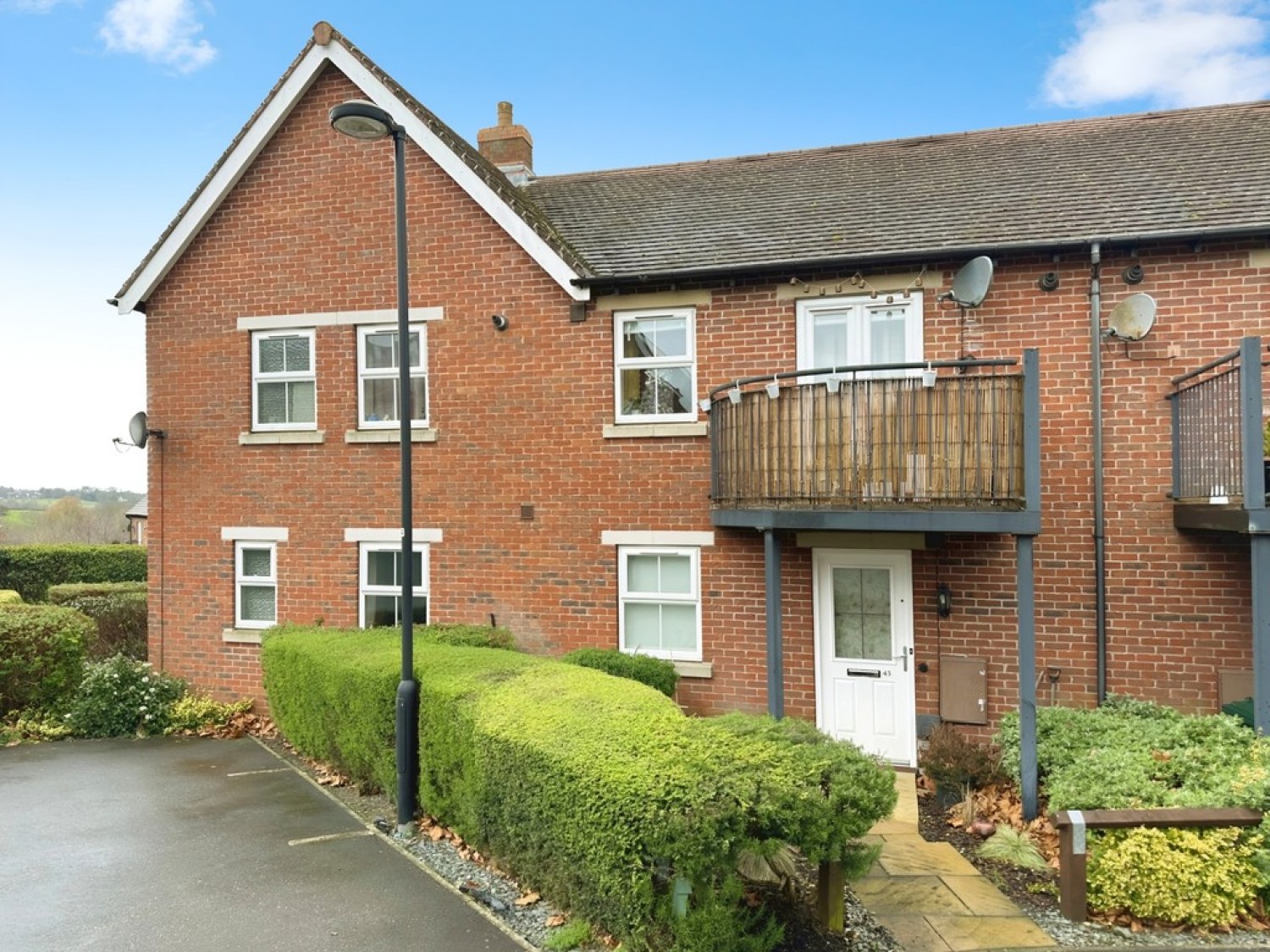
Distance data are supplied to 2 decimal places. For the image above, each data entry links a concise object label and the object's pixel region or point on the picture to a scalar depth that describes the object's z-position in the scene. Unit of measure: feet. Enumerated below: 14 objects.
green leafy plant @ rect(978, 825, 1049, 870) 20.11
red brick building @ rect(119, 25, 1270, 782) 25.63
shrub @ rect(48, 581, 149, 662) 49.75
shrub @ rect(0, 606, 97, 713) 34.01
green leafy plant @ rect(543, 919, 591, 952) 15.47
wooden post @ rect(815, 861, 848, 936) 15.97
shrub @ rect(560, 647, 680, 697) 28.50
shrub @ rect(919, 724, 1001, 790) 24.89
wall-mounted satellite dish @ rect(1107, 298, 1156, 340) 25.85
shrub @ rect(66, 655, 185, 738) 33.76
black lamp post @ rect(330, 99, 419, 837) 21.97
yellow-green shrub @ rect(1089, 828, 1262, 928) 16.70
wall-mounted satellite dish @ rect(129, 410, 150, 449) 36.29
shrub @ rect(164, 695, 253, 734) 34.32
